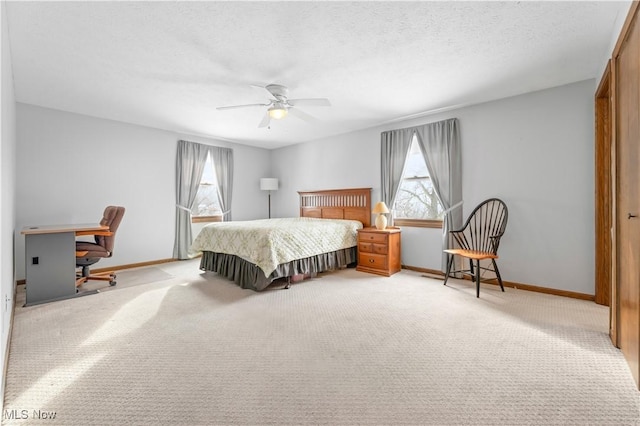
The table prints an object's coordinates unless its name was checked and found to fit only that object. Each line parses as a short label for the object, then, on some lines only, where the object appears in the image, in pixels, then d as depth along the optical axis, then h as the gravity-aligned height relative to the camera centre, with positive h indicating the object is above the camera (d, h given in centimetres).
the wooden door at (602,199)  297 +18
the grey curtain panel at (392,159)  468 +94
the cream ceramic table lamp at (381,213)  455 +3
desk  315 -57
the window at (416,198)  451 +29
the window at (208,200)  582 +30
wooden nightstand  434 -56
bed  354 -43
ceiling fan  318 +129
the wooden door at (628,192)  168 +15
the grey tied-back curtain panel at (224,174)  595 +85
